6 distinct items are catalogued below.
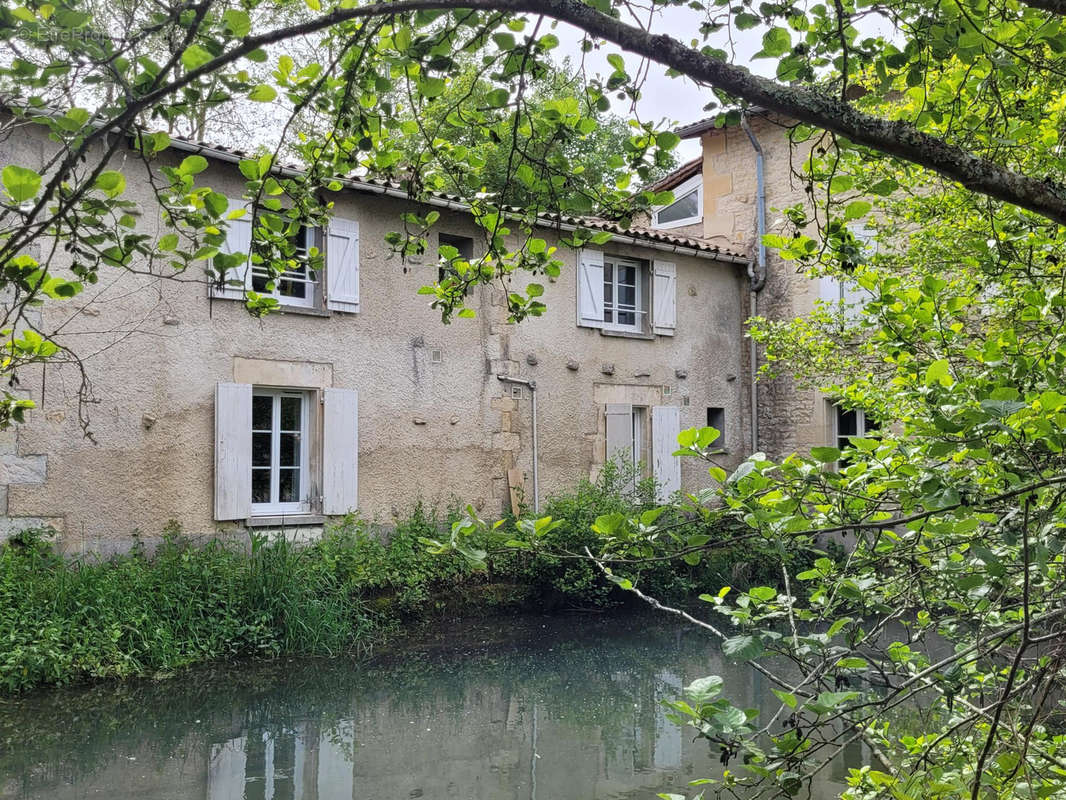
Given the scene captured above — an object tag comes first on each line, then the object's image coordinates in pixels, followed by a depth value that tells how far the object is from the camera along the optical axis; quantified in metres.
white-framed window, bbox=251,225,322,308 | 9.48
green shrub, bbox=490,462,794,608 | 9.78
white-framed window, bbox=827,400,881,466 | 12.23
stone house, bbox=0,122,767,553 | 8.13
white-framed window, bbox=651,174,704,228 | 14.66
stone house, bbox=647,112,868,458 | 12.50
